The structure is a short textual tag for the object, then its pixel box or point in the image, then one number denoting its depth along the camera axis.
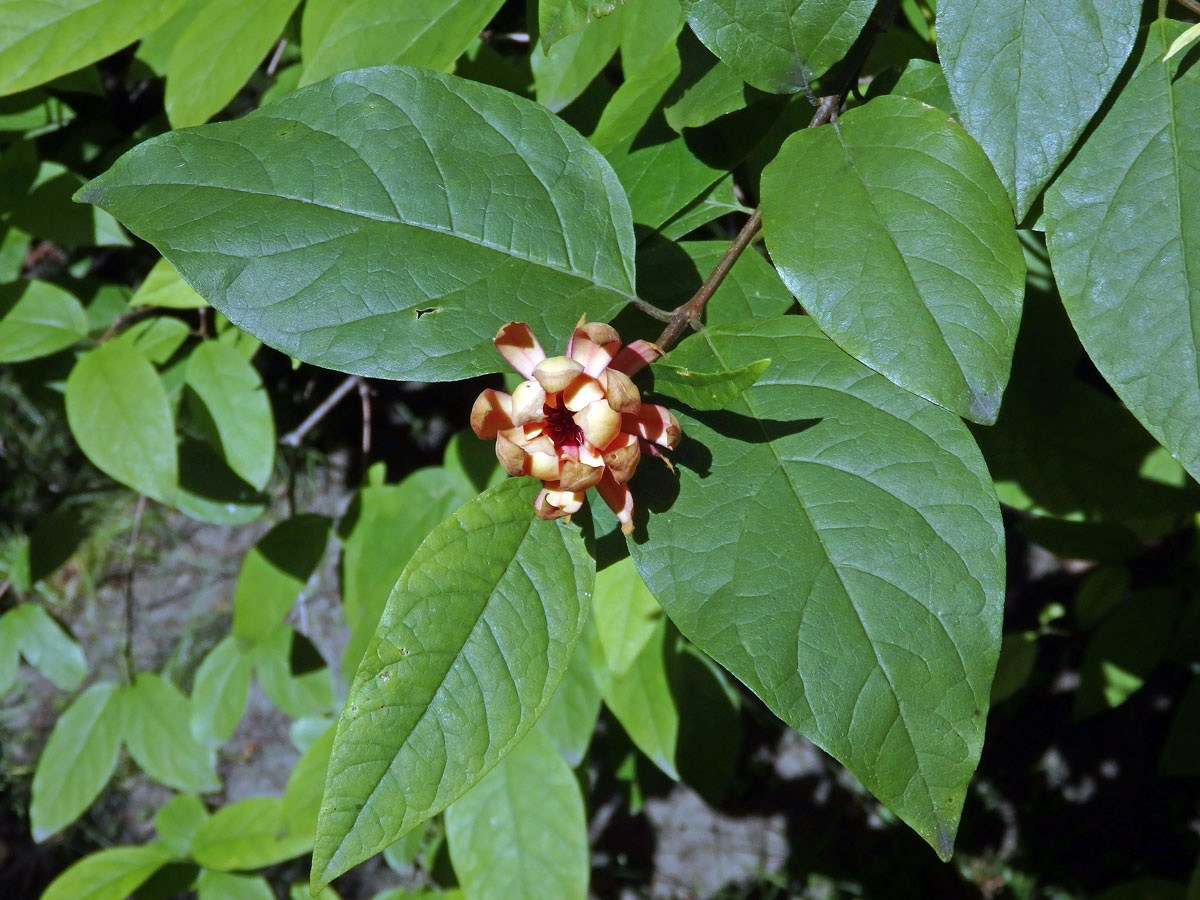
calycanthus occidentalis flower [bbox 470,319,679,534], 0.48
